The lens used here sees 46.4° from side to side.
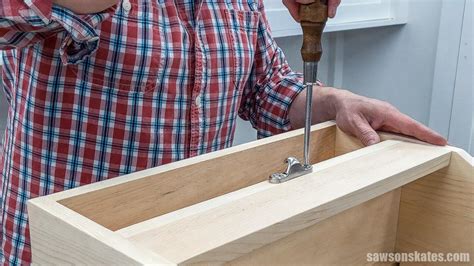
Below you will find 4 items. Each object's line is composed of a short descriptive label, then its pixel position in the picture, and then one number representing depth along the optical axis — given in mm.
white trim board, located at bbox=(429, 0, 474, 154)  1468
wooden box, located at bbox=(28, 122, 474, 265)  419
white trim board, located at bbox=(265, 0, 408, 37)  1315
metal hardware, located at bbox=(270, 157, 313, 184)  547
